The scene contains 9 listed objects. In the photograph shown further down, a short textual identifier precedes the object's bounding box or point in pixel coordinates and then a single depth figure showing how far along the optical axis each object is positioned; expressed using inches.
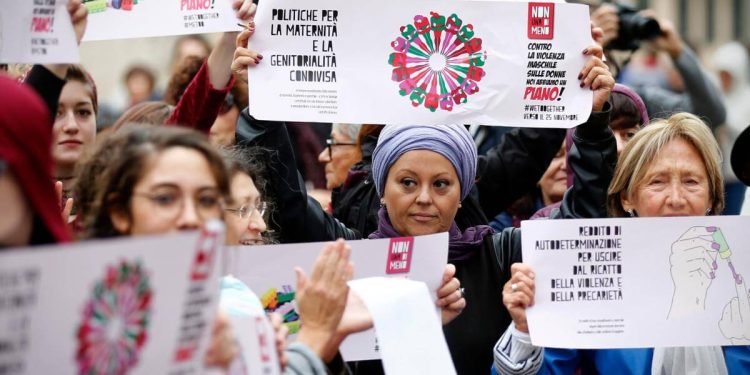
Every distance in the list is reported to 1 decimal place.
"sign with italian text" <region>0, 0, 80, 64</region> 162.4
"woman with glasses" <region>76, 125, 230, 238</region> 124.0
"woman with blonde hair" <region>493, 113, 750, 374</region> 171.0
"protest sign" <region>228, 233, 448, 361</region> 163.9
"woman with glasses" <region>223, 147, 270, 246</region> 179.2
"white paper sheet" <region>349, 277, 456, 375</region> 145.3
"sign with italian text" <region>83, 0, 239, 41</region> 193.0
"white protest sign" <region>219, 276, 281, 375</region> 124.0
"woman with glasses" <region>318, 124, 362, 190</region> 243.4
